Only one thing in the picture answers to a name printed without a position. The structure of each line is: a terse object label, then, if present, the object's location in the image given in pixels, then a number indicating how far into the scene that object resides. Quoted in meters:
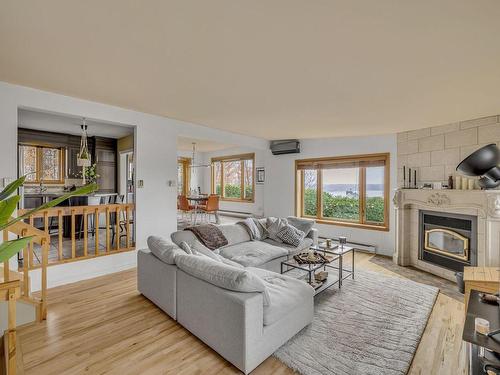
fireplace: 3.69
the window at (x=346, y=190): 5.28
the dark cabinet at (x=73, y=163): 6.48
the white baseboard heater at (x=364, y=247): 5.20
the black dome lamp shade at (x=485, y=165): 1.90
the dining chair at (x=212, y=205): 7.22
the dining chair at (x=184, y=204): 7.46
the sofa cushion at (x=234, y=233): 4.04
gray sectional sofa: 1.89
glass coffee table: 3.09
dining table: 7.41
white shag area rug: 2.01
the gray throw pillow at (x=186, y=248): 2.84
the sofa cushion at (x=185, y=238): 3.38
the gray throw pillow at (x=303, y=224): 4.58
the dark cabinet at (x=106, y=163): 6.74
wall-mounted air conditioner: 6.25
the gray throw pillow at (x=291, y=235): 4.15
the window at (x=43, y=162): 6.02
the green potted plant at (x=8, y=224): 0.89
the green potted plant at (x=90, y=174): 6.50
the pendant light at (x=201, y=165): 9.01
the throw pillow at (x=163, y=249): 2.62
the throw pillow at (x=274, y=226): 4.37
